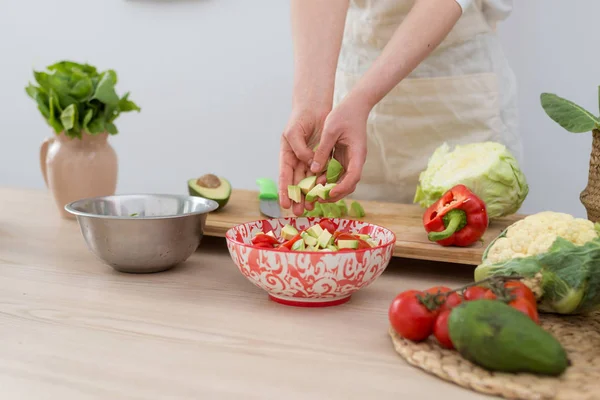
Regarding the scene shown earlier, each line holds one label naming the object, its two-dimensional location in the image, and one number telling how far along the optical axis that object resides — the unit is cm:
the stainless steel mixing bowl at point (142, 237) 135
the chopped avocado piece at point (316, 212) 170
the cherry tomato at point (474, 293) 99
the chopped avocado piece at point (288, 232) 131
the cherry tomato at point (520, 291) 99
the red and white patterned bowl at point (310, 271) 113
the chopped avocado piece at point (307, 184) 149
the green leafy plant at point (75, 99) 181
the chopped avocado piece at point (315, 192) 146
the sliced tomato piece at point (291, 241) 120
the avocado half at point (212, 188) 186
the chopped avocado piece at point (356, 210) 180
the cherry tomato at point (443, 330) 94
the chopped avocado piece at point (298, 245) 118
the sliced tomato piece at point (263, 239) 125
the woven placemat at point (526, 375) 83
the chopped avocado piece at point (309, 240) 120
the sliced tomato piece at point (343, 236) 122
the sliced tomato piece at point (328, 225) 133
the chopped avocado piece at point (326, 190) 146
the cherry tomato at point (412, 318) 97
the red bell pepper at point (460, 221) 145
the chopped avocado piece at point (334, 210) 173
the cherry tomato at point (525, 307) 95
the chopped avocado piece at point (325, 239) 120
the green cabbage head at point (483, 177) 174
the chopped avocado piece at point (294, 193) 150
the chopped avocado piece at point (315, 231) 123
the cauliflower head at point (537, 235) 114
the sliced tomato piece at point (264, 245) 124
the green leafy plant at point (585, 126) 140
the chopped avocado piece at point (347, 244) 119
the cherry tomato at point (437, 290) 101
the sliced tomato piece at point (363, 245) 121
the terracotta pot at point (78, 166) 189
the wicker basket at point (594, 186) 141
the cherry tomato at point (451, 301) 98
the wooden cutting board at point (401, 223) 141
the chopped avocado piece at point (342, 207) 177
